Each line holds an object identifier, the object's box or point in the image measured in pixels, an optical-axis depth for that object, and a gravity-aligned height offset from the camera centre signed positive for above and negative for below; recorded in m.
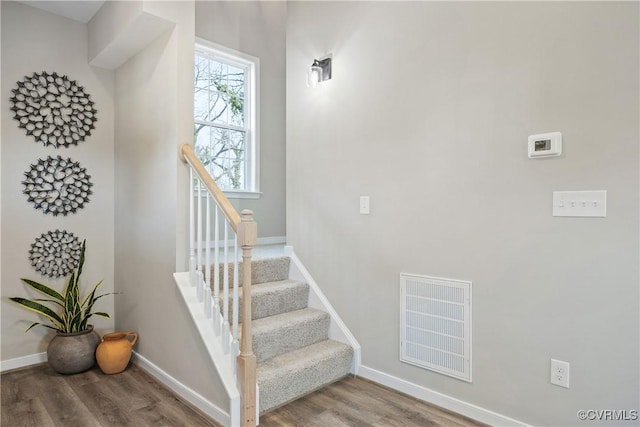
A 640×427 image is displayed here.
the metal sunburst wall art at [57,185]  2.94 +0.17
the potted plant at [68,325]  2.73 -0.92
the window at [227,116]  3.91 +0.99
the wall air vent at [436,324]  2.25 -0.74
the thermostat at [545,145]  1.87 +0.32
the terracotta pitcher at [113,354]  2.76 -1.10
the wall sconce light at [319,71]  2.98 +1.09
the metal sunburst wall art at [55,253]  2.97 -0.38
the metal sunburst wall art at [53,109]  2.89 +0.79
